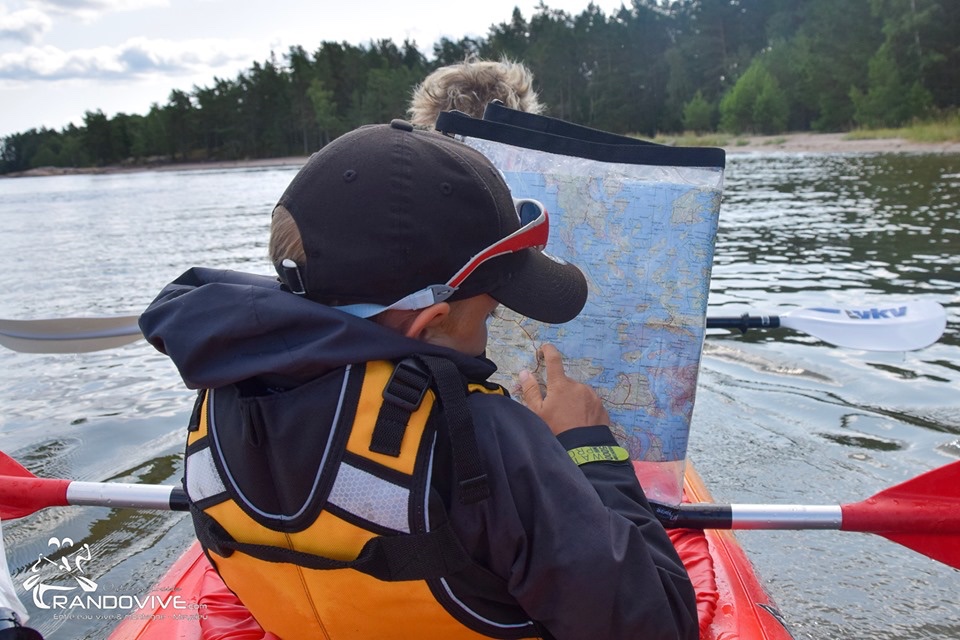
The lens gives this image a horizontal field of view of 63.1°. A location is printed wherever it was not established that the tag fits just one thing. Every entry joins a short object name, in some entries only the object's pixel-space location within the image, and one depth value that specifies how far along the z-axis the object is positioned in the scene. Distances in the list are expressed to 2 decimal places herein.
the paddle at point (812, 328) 3.96
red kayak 2.04
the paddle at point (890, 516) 2.22
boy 1.21
